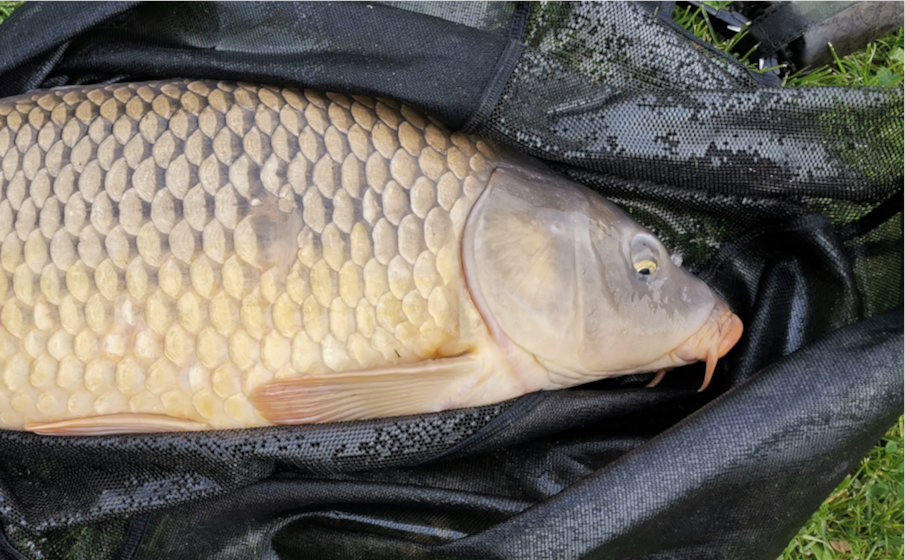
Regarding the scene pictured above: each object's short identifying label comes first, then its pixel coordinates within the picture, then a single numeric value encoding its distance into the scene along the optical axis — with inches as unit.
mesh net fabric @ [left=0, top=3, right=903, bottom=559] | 25.9
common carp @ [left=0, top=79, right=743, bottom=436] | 25.4
